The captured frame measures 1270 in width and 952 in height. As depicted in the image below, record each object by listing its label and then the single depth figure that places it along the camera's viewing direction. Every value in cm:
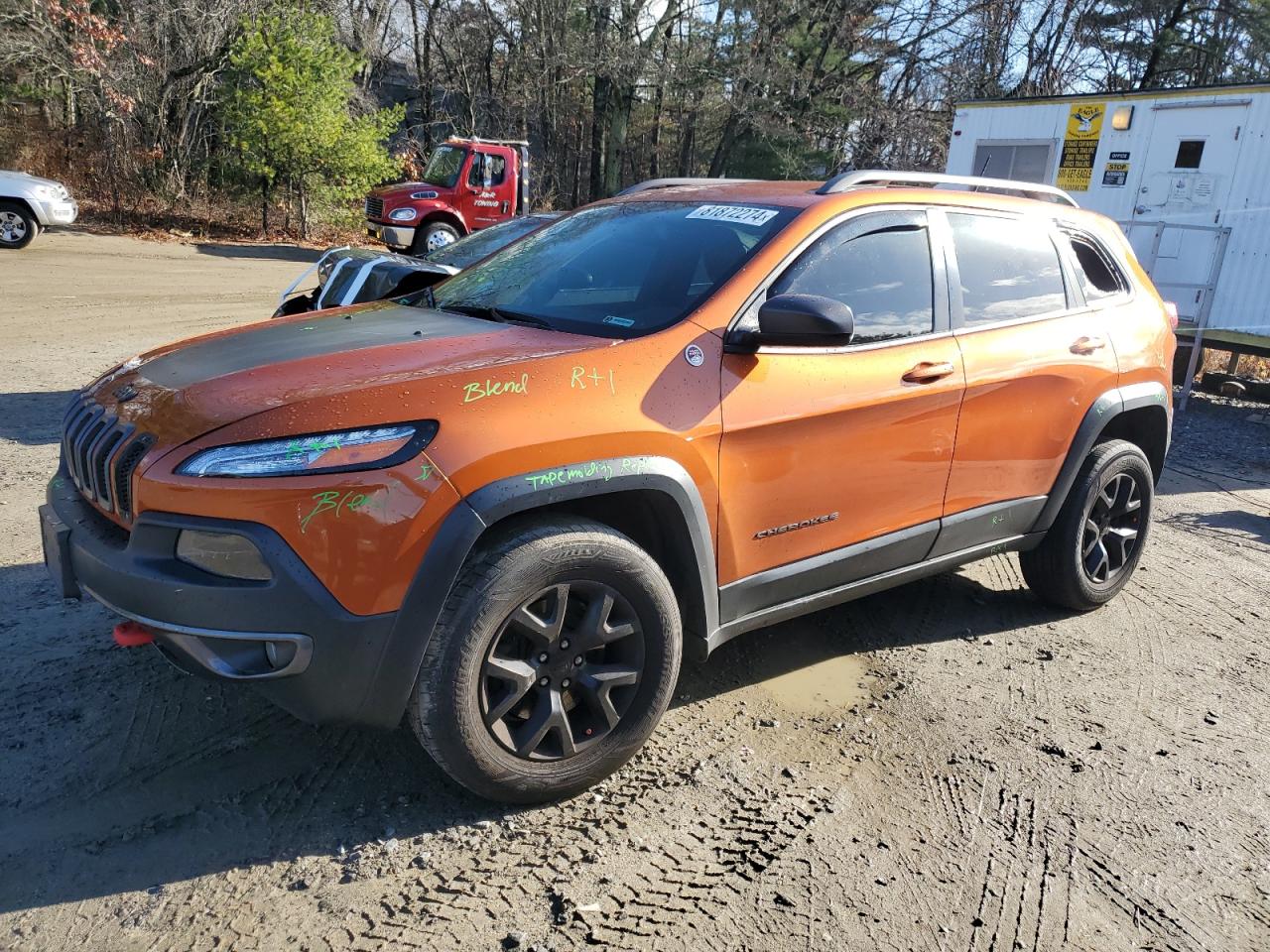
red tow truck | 1864
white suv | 1535
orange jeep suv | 247
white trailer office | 1101
